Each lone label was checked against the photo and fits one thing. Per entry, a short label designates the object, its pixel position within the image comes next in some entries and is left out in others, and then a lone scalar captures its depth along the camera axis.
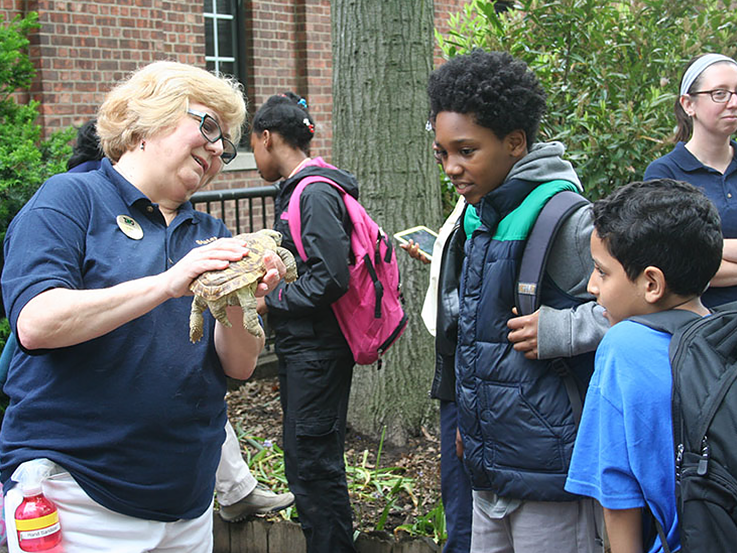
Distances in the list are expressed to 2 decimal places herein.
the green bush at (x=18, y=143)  4.59
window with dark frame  9.74
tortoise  1.91
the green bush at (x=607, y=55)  4.88
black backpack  1.53
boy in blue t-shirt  1.73
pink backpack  3.53
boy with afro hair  2.27
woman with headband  3.28
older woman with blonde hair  1.95
